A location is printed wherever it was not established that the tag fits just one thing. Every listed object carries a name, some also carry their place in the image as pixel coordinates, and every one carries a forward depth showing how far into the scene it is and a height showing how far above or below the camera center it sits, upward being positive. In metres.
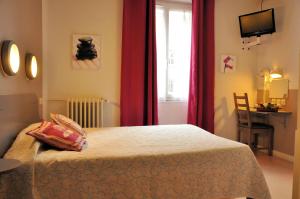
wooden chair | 3.89 -0.65
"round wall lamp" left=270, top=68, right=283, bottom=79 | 3.92 +0.23
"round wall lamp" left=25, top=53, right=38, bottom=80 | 2.34 +0.20
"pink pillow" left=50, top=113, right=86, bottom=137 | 2.24 -0.35
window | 4.07 +0.64
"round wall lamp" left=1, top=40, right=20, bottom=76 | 1.67 +0.21
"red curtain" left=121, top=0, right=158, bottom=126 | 3.72 +0.33
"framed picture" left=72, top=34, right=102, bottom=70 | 3.58 +0.52
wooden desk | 3.68 -0.43
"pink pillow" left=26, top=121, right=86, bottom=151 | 1.90 -0.41
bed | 1.63 -0.62
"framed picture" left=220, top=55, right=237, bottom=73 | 4.31 +0.43
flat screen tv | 3.84 +1.06
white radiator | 3.49 -0.36
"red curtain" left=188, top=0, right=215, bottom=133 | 3.99 +0.33
